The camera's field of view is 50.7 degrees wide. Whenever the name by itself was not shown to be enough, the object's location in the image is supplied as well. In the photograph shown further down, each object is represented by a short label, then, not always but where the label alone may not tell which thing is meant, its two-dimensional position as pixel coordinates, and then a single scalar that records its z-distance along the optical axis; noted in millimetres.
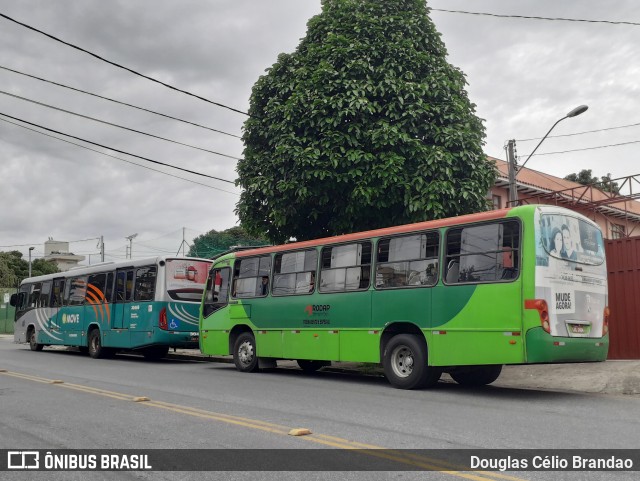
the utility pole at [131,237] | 60884
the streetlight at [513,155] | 18188
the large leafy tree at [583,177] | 58306
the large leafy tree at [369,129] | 15133
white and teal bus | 18469
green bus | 10203
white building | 130625
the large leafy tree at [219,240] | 38938
